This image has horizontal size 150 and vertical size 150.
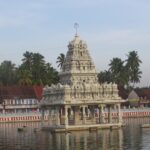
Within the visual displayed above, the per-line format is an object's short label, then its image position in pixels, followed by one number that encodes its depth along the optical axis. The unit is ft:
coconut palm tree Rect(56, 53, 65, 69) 371.00
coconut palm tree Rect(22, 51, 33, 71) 367.28
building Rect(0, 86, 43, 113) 317.43
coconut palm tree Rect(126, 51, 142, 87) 377.50
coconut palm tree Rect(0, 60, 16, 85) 377.81
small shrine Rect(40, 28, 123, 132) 196.34
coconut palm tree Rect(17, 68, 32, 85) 353.04
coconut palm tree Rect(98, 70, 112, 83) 379.67
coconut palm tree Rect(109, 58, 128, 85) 377.19
